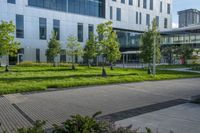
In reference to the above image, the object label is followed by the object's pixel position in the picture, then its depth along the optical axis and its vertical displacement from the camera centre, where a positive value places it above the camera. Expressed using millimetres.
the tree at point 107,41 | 25723 +2129
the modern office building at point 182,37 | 64750 +7010
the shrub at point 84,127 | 3981 -1177
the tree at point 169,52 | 55575 +2002
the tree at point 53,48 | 39312 +1976
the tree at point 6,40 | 25094 +2176
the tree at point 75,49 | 37438 +1798
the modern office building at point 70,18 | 44531 +9316
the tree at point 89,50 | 38719 +1753
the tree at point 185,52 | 50531 +1847
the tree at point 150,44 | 26156 +1829
